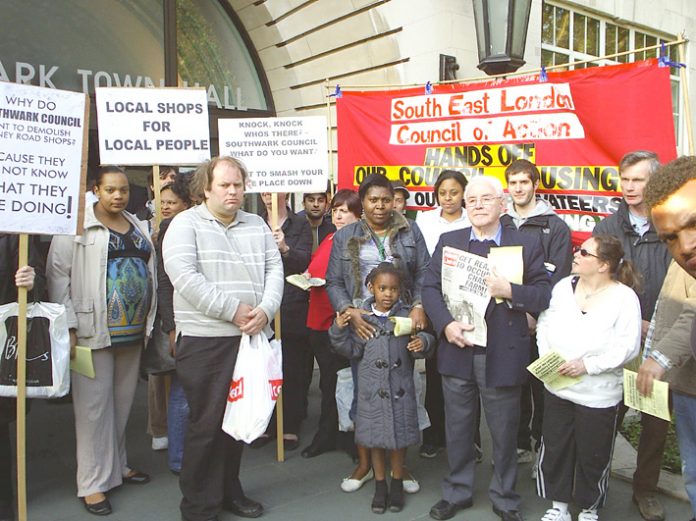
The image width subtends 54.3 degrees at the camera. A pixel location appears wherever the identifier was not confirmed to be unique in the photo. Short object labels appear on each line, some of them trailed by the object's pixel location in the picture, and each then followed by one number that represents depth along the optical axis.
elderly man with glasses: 3.68
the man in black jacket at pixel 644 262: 3.83
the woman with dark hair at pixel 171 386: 4.11
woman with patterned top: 3.88
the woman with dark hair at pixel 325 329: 4.74
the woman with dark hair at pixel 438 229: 4.74
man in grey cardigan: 3.54
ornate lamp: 5.34
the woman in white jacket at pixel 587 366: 3.43
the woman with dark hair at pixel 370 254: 4.22
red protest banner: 4.57
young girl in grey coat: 3.93
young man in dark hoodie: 4.19
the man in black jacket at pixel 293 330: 5.00
